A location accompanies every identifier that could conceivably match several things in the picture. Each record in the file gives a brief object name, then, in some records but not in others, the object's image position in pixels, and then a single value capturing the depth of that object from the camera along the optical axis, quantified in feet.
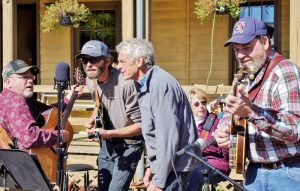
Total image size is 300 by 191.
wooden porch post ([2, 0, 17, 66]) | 31.14
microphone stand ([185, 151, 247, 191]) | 10.06
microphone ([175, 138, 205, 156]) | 11.23
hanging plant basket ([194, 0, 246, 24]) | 29.32
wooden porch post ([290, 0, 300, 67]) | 24.48
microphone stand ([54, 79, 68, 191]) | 15.08
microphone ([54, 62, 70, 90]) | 15.21
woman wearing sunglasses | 18.94
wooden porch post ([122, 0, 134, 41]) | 27.40
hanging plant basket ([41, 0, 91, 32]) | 33.32
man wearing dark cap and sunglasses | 16.39
